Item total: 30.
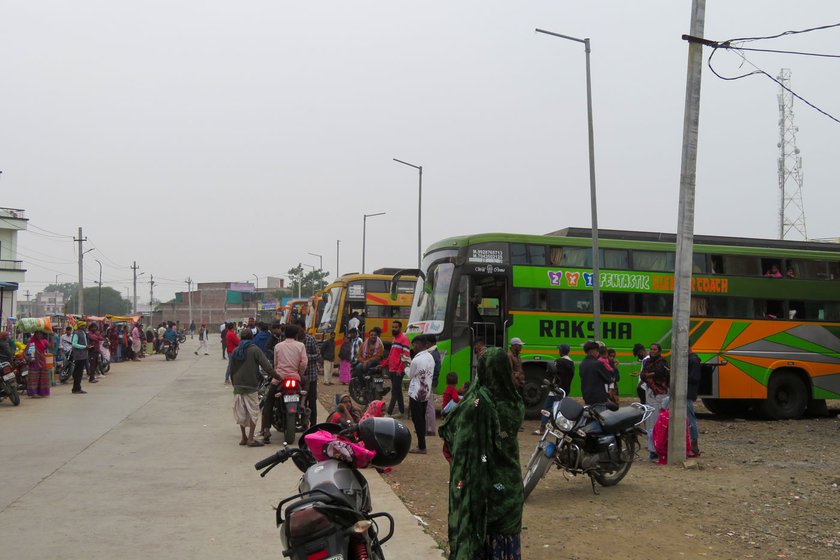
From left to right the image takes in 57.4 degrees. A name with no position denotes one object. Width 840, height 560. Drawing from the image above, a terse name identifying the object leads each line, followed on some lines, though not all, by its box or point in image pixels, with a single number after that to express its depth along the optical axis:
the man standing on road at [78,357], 18.58
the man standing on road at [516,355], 12.05
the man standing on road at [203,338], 40.10
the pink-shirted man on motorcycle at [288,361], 11.13
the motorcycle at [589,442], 8.06
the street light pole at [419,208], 32.47
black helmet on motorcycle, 4.05
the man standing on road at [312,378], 12.16
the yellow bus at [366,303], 26.30
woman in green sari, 4.34
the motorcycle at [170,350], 35.34
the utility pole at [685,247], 10.58
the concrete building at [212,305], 115.56
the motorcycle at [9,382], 15.65
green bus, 15.41
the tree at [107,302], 137.75
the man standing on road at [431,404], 12.00
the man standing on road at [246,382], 10.95
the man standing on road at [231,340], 20.23
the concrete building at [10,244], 59.41
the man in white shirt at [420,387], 11.02
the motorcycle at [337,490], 3.52
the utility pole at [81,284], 49.62
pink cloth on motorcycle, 4.00
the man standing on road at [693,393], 11.06
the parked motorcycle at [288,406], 10.96
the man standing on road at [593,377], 10.61
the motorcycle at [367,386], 16.23
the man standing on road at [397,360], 13.59
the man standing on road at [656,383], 11.32
